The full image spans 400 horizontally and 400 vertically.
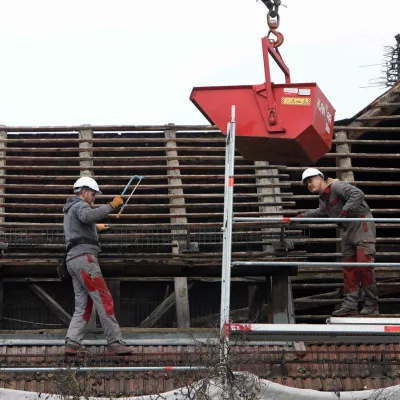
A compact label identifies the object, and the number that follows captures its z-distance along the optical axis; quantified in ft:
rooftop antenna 106.52
